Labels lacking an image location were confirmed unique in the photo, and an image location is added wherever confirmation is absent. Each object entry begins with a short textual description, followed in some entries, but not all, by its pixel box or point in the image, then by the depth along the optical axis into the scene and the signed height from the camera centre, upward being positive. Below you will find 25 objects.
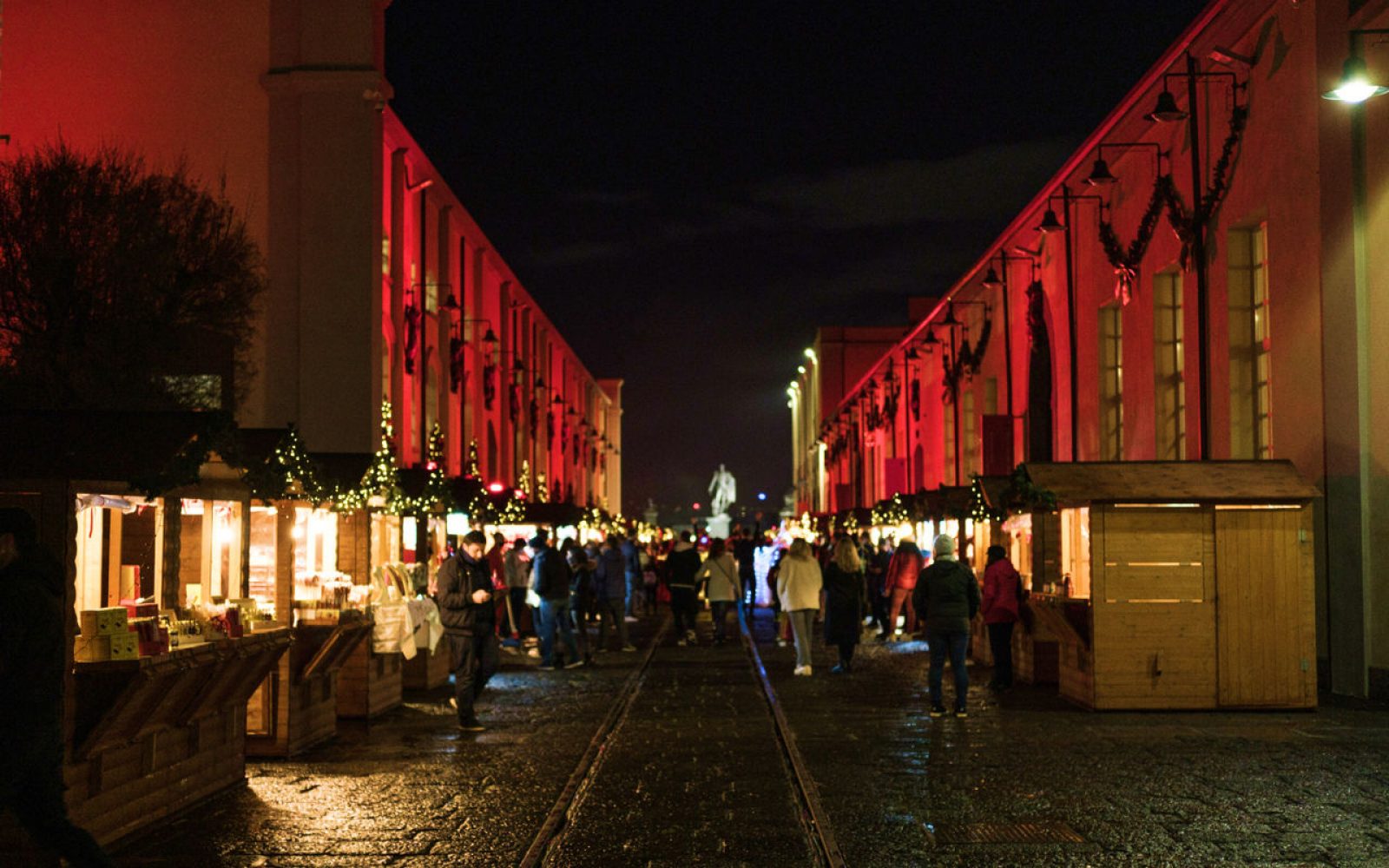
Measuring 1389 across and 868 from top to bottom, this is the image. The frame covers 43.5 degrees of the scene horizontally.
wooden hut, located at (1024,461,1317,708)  17.11 -0.61
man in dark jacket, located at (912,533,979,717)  16.70 -0.77
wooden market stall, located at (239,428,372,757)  13.76 -0.59
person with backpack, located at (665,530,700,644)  30.05 -0.83
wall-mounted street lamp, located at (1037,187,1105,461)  31.67 +4.00
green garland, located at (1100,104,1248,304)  22.39 +4.53
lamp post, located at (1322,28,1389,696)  18.89 +0.23
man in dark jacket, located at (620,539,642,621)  36.97 -0.90
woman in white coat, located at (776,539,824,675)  22.42 -0.80
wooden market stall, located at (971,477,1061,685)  20.25 -0.36
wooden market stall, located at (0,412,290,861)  9.71 -0.50
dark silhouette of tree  23.19 +3.32
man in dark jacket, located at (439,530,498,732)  15.75 -0.79
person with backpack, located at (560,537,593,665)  25.77 -0.94
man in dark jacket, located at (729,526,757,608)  38.00 -0.65
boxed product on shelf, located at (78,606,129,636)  9.81 -0.48
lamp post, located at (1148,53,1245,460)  22.55 +3.61
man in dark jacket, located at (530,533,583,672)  23.72 -0.82
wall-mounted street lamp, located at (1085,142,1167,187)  23.55 +4.88
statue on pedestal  133.00 +3.27
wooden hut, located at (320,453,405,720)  16.55 -0.39
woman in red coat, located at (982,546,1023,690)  19.41 -0.87
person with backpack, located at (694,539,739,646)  28.95 -0.75
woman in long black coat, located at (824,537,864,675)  23.06 -0.93
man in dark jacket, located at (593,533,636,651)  28.02 -0.83
